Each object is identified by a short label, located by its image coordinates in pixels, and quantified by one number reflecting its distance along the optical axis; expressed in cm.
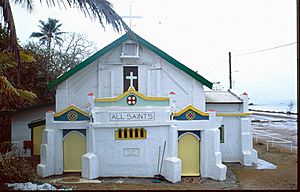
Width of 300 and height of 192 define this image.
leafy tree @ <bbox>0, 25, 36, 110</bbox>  810
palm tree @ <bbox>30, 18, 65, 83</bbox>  3700
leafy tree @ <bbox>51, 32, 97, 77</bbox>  2832
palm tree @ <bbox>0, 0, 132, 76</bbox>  792
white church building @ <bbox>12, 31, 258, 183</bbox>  1148
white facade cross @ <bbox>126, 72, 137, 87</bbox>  1375
